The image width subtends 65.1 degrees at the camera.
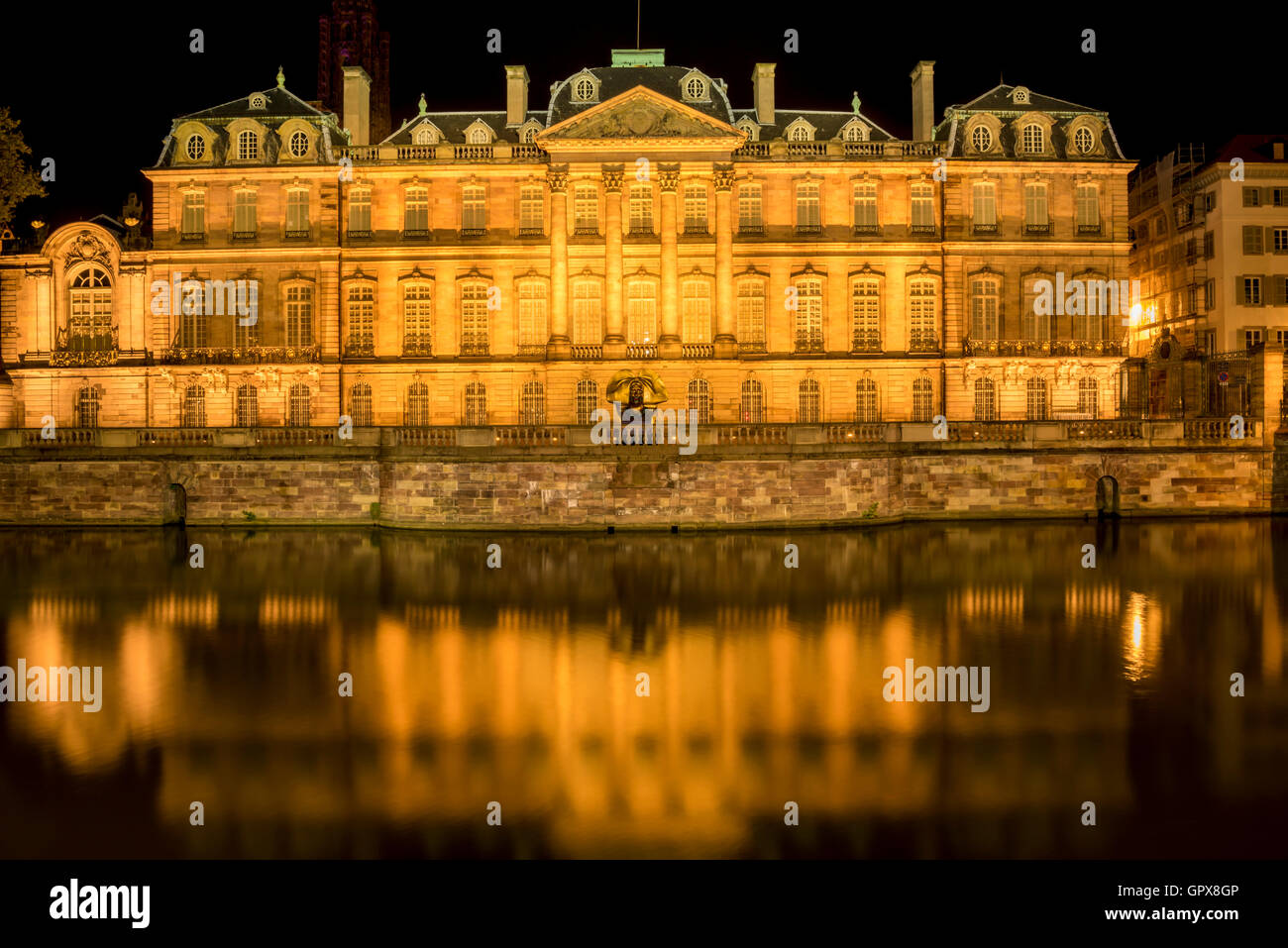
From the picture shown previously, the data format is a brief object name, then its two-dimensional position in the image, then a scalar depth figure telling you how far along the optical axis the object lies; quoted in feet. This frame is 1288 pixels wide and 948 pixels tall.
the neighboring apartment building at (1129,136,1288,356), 156.76
